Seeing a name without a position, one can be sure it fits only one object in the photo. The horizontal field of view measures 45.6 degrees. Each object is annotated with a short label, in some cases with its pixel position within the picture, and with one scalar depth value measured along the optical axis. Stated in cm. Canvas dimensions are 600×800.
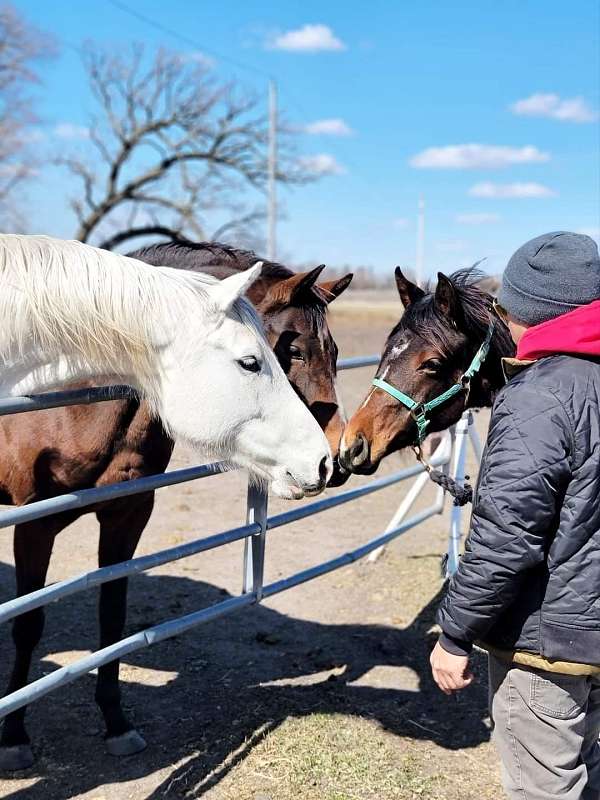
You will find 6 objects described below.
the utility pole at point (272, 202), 2002
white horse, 203
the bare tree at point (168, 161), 2166
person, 159
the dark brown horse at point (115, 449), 258
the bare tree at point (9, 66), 2102
